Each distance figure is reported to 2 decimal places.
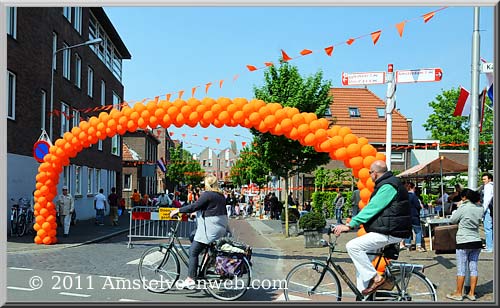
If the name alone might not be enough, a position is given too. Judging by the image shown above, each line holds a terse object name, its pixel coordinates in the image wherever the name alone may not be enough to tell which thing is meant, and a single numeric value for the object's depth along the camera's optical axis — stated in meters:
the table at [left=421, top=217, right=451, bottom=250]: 11.93
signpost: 11.37
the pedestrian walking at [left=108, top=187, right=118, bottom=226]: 23.38
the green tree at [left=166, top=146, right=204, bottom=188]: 70.94
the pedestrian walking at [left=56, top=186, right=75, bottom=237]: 16.55
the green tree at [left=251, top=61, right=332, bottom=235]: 18.58
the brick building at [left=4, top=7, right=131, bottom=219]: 17.78
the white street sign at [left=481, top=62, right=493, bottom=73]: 10.84
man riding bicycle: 6.48
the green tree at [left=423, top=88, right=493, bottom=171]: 49.25
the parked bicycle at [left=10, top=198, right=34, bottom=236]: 16.14
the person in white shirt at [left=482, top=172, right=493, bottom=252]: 11.55
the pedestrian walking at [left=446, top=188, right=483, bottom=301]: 7.89
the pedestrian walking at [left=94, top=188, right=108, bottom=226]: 22.61
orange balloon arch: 10.48
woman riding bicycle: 7.87
